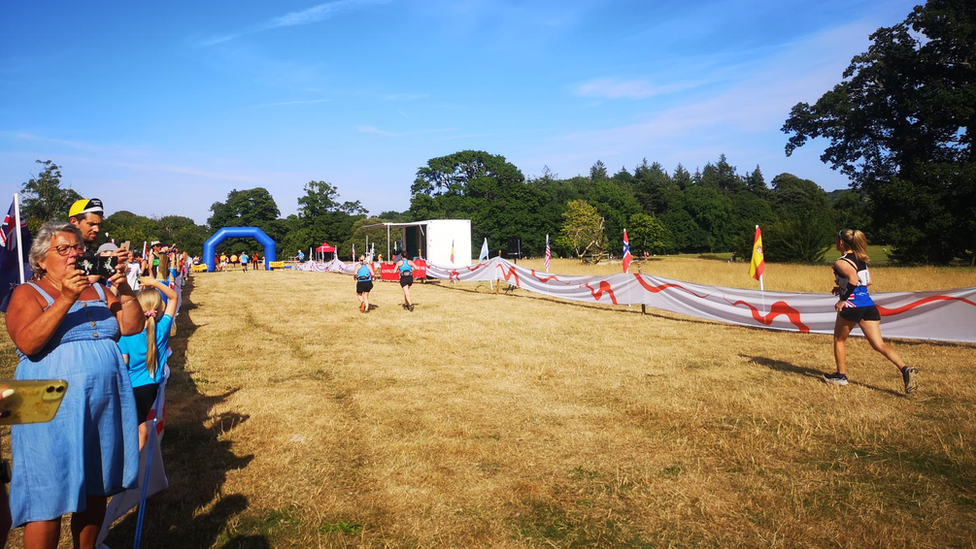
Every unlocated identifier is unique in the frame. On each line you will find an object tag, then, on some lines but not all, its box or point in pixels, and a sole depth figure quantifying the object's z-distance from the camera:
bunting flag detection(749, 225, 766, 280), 11.41
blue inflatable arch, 42.44
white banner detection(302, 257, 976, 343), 8.48
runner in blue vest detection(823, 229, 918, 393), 6.13
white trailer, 28.03
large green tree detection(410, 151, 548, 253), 66.56
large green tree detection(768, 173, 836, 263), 35.75
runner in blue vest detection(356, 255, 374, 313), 14.77
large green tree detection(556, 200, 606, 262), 51.75
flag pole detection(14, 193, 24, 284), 5.54
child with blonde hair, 3.72
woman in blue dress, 2.34
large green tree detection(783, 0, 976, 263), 27.94
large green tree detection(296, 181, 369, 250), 78.81
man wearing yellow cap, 3.25
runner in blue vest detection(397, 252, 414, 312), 15.32
